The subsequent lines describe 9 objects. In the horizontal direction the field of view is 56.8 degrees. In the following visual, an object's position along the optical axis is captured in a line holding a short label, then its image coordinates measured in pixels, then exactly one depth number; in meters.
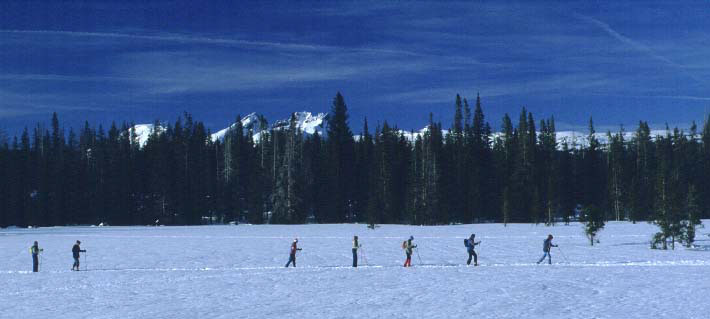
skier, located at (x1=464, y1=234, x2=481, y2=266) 30.14
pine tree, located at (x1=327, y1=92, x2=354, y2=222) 91.38
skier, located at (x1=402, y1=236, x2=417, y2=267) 29.89
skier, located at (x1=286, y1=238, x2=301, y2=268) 30.17
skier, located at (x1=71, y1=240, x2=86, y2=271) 29.50
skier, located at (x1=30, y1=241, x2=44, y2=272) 29.70
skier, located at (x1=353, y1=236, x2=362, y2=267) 30.06
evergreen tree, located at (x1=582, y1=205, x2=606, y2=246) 41.25
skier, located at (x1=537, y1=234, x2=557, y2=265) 30.35
